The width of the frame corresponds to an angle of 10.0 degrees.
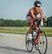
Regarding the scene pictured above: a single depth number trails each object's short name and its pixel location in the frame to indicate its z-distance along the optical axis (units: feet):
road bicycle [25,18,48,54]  31.24
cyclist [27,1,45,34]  32.22
